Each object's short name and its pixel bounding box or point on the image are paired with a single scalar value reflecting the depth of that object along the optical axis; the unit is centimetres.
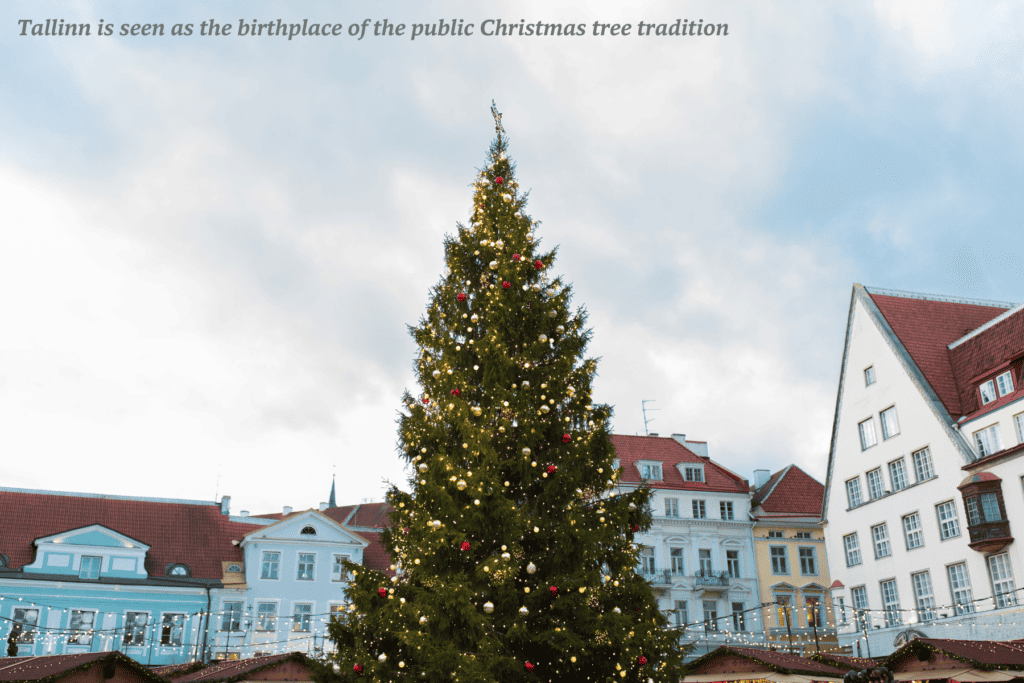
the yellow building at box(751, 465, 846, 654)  4353
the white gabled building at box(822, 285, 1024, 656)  2933
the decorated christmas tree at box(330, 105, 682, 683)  1178
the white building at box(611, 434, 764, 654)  4366
